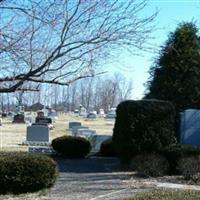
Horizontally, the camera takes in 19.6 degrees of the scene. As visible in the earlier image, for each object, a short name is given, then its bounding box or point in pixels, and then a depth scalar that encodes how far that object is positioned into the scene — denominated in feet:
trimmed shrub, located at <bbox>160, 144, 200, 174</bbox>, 55.72
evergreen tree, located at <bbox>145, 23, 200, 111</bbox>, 75.20
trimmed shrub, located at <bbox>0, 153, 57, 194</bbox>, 40.45
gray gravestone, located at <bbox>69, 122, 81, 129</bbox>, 180.14
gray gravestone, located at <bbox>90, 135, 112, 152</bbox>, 94.15
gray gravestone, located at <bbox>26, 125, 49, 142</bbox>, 111.24
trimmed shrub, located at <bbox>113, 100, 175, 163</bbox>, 59.52
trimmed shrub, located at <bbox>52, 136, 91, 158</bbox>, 79.82
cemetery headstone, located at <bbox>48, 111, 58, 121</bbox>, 299.07
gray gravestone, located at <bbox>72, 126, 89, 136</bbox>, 135.77
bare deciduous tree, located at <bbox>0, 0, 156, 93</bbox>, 30.55
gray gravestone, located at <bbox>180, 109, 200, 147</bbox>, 70.13
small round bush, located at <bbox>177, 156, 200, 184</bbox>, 49.75
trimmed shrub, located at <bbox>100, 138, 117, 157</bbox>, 82.53
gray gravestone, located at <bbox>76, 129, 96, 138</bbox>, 127.33
